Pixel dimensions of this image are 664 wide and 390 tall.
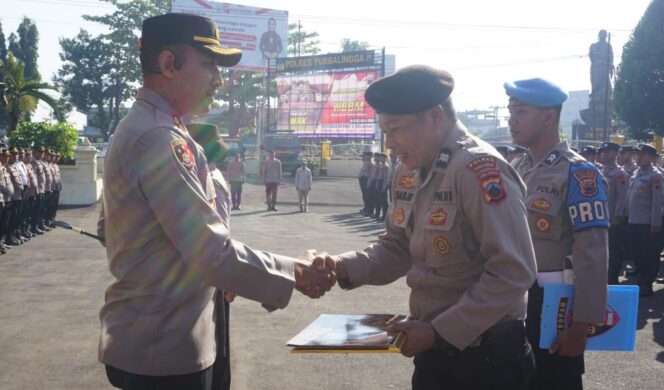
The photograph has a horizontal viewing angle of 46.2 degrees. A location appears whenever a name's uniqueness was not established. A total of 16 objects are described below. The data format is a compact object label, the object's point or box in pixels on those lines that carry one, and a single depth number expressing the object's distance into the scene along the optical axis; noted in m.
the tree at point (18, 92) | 30.94
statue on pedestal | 30.42
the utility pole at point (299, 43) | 68.96
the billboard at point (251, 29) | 48.91
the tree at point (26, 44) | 60.25
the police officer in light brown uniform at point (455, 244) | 2.46
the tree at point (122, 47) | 54.25
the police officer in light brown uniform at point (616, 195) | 12.05
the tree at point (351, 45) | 92.12
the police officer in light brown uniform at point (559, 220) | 3.12
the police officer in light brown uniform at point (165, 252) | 2.41
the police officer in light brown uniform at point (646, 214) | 10.84
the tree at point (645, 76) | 27.17
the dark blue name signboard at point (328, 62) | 40.03
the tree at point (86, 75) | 57.50
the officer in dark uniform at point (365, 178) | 24.20
